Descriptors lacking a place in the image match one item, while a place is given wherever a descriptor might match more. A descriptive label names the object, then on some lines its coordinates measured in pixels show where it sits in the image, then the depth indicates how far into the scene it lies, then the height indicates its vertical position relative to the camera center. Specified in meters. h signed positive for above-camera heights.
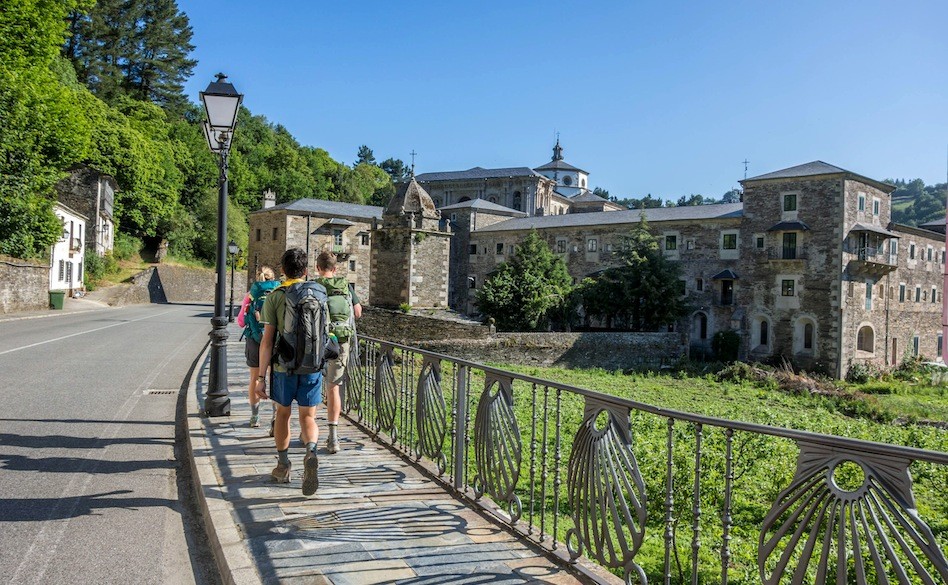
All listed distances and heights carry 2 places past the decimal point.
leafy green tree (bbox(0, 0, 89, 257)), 26.52 +6.77
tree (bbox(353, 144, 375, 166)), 120.00 +23.44
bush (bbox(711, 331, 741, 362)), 40.06 -3.03
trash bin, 32.97 -1.16
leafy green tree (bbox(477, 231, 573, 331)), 37.84 -0.37
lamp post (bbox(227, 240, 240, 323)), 30.25 +1.46
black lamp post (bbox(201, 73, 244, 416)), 8.66 +1.17
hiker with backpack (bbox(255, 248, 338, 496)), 5.35 -0.56
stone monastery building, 36.62 +2.16
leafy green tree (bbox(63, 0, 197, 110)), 55.88 +20.73
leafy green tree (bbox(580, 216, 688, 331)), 39.59 +0.13
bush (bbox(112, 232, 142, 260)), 52.34 +2.55
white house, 37.00 +1.31
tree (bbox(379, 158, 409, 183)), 121.50 +21.81
